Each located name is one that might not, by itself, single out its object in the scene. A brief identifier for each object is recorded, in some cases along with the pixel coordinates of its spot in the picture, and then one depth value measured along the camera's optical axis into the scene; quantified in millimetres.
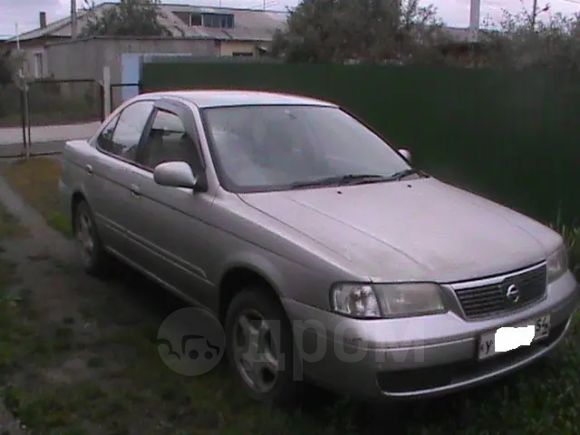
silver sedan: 3539
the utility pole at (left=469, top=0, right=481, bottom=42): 20567
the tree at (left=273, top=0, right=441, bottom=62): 19469
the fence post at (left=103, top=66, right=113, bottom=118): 16844
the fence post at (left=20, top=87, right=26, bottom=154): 14711
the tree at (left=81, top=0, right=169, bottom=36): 46500
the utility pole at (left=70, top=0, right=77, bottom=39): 44438
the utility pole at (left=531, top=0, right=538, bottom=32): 10730
